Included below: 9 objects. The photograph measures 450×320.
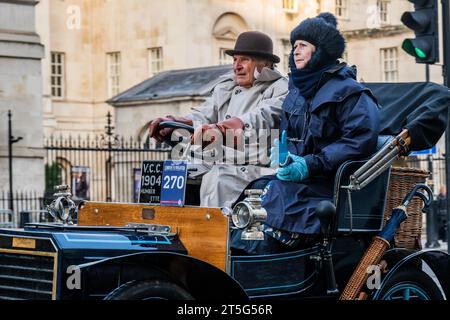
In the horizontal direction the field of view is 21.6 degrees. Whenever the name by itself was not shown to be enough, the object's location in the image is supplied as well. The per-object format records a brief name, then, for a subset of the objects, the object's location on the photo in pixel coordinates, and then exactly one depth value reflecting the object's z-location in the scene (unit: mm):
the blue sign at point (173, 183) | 7699
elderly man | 8414
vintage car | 6844
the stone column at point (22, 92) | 23500
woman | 7766
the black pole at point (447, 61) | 12164
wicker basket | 8305
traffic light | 12086
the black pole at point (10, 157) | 22219
